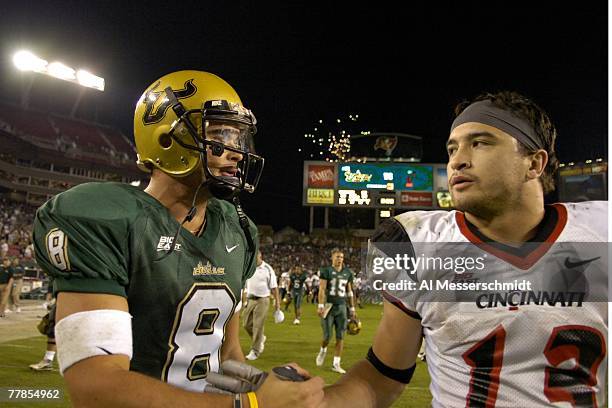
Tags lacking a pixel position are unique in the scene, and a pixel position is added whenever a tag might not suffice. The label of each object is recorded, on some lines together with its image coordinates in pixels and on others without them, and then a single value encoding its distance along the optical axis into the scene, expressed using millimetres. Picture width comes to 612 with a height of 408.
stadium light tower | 22953
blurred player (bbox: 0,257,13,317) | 13887
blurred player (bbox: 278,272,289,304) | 26439
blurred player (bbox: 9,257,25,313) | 15695
